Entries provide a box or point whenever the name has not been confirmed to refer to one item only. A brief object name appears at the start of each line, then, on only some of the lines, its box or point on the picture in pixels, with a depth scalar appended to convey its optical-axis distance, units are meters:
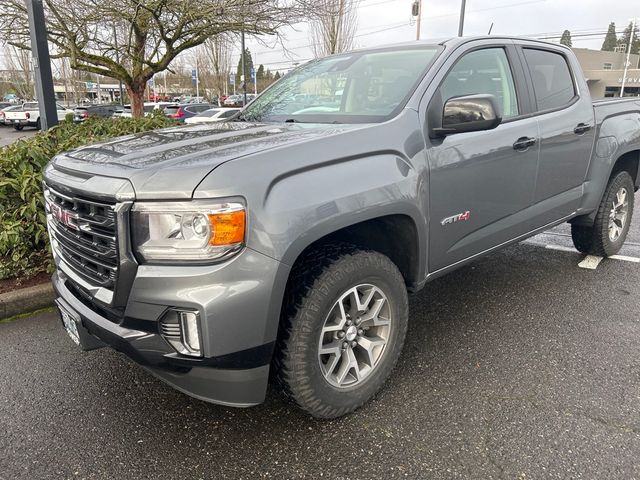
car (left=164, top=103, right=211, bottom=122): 22.33
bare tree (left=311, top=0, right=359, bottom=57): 23.17
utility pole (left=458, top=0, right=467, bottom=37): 22.32
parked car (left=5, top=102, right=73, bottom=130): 29.81
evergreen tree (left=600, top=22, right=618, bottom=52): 98.38
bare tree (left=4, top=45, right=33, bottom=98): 41.21
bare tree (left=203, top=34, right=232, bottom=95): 41.84
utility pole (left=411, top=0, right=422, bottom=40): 25.73
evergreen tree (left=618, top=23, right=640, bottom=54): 91.47
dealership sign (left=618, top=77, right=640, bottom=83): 56.66
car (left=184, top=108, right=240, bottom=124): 18.09
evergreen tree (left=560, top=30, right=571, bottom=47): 69.62
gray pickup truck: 1.94
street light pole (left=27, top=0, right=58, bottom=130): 6.18
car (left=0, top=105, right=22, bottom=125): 30.69
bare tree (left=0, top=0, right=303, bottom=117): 7.72
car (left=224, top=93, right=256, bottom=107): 40.16
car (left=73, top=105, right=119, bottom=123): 28.16
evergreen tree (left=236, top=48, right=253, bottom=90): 55.88
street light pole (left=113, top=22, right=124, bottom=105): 8.66
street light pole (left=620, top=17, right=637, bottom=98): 50.97
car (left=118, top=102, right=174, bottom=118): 24.82
